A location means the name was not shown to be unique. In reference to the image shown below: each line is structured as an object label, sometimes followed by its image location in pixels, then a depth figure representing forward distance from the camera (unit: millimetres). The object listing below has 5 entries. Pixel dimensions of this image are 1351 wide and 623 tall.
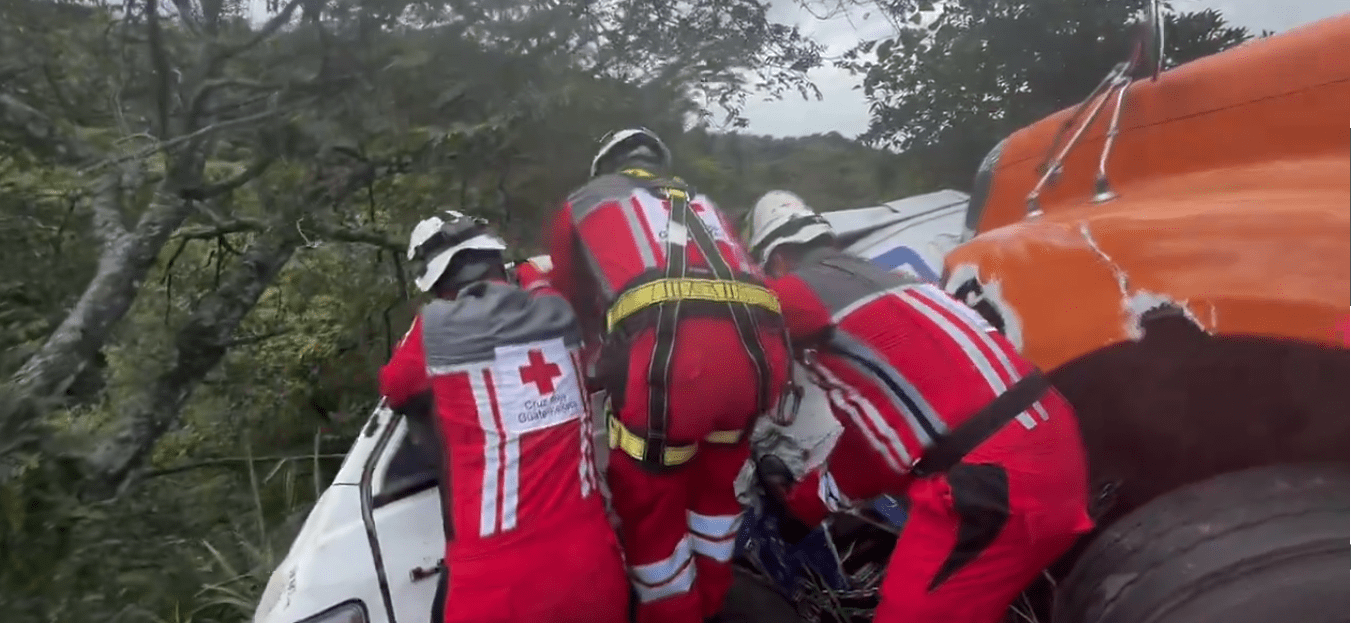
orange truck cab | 1559
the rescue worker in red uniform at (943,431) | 2201
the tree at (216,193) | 3410
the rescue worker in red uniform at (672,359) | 2449
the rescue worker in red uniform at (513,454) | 2338
